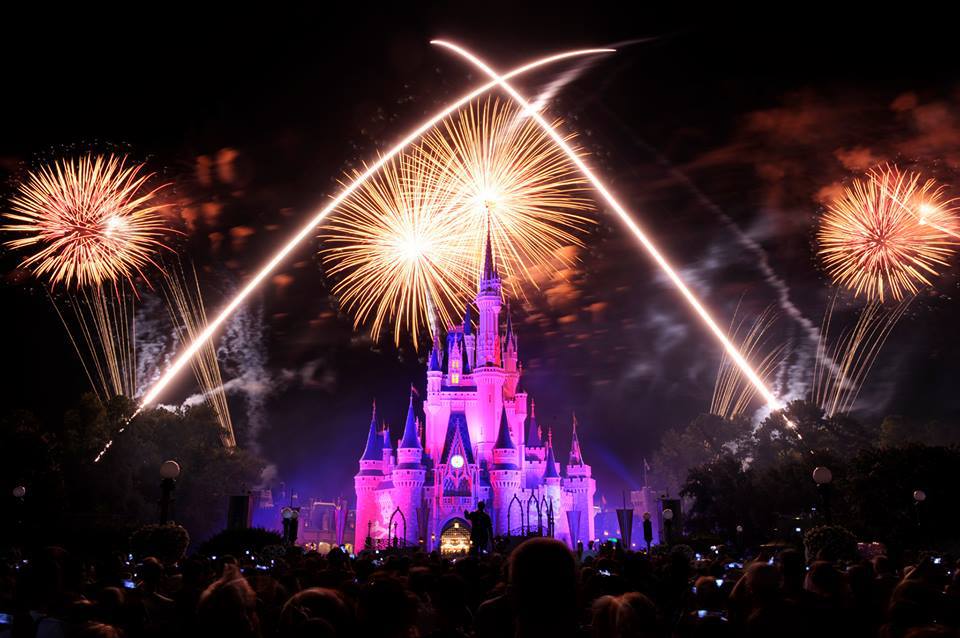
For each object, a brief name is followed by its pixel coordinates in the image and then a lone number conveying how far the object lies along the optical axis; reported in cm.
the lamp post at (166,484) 2039
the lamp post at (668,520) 3408
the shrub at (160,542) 1911
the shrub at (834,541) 1986
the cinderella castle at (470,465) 7706
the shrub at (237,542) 3391
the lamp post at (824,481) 1994
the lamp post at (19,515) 3866
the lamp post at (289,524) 3309
